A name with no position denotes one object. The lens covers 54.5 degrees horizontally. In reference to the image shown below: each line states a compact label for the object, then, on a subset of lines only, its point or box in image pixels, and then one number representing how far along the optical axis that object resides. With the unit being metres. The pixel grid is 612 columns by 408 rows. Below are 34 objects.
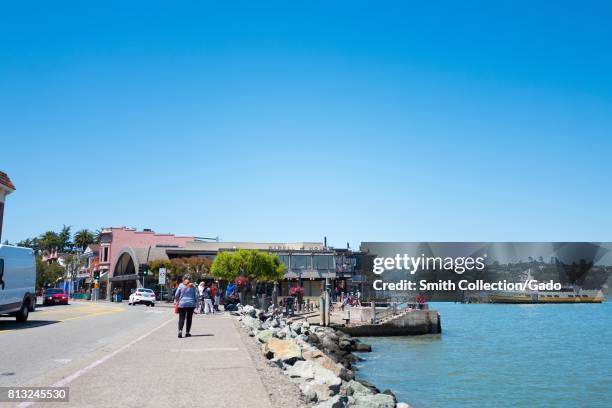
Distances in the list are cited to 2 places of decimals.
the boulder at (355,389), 13.03
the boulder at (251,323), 24.77
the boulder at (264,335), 19.74
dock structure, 51.44
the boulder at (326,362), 18.11
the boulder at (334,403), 8.85
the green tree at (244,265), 64.06
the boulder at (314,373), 11.13
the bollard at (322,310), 48.22
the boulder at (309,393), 9.77
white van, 21.02
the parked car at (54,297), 49.38
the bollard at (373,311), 52.47
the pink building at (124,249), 82.88
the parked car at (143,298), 49.56
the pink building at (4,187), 43.25
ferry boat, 166.12
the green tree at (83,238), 151.50
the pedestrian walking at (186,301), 17.59
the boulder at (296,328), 33.61
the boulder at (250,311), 32.81
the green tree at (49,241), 162.38
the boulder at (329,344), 33.22
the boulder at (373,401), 11.41
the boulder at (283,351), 14.72
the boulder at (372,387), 19.75
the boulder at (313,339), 33.26
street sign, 49.20
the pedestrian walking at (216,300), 38.97
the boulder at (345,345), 37.81
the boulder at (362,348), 40.88
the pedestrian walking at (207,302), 35.09
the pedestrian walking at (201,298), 35.50
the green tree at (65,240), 168.73
